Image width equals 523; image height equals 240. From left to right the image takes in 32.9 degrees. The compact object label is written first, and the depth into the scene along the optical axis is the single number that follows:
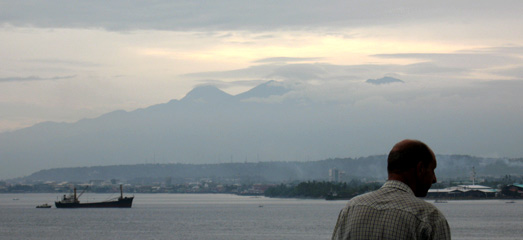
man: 5.04
